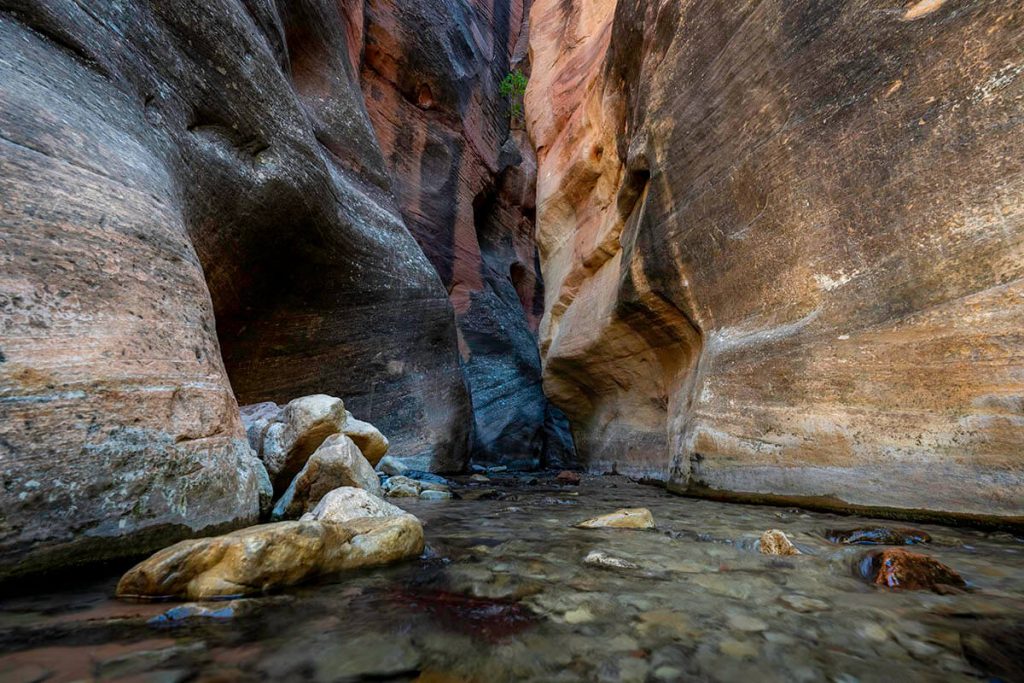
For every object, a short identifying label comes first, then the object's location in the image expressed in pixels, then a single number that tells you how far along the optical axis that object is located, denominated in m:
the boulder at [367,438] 4.47
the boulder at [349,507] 2.63
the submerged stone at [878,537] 2.60
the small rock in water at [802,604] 1.68
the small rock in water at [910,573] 1.84
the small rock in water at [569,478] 7.33
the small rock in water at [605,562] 2.21
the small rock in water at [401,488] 5.07
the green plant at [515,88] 17.56
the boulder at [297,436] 3.99
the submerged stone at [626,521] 3.21
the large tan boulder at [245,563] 1.74
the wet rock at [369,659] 1.22
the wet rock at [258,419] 4.20
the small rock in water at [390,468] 6.88
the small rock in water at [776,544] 2.42
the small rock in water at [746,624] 1.53
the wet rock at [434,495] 5.00
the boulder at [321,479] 3.39
